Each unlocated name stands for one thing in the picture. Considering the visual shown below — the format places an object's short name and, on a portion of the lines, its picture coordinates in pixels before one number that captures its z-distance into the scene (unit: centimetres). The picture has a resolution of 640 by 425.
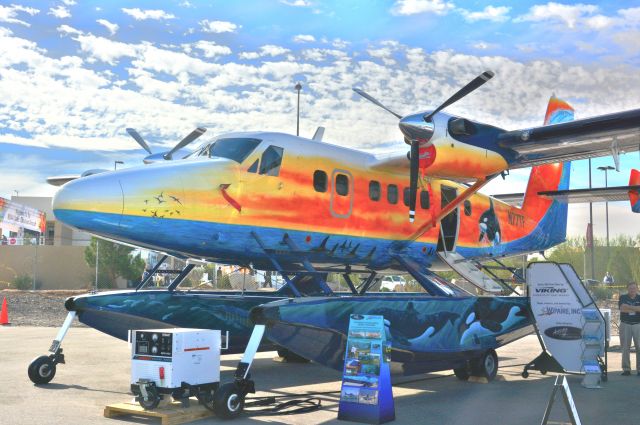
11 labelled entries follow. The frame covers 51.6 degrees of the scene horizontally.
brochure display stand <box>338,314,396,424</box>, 792
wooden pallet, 766
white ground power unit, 797
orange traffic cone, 2267
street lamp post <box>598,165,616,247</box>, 5339
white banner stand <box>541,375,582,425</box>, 595
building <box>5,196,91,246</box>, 6737
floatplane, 928
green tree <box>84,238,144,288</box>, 4078
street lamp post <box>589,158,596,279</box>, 4109
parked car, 4064
